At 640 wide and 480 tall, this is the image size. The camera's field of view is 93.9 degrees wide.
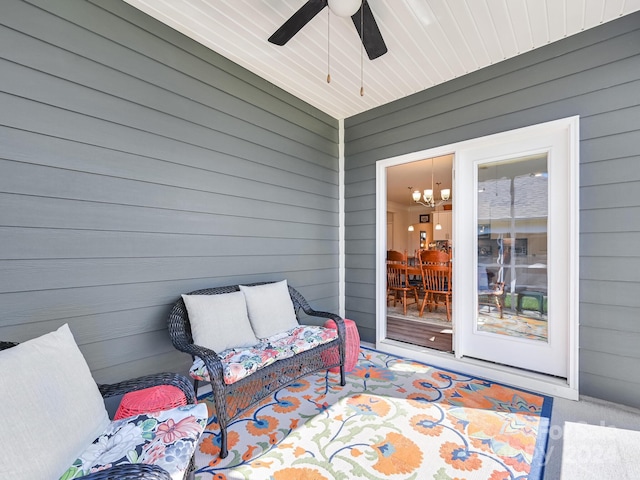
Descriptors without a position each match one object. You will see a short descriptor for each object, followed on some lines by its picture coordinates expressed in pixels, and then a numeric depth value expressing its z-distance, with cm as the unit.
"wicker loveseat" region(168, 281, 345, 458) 173
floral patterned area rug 157
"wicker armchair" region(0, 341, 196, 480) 89
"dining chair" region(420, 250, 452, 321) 463
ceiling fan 178
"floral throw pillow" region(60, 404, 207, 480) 105
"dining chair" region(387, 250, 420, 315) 522
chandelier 598
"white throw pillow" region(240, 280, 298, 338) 237
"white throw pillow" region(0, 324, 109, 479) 93
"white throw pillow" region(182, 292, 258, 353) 203
